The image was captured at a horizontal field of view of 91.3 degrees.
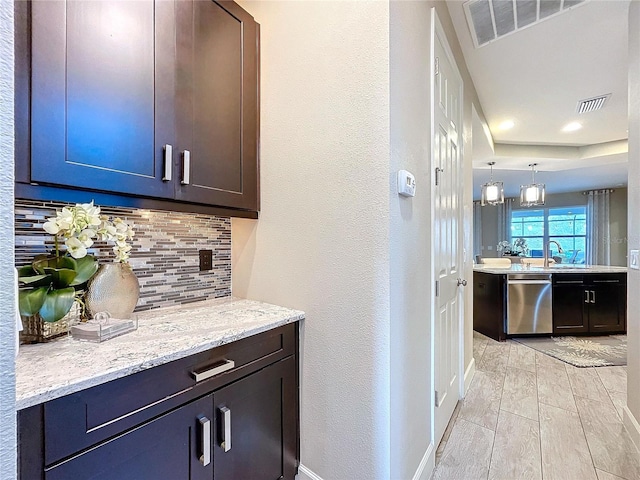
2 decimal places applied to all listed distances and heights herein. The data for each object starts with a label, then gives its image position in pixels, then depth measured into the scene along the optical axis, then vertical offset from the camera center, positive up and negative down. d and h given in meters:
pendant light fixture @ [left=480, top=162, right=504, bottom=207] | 4.46 +0.69
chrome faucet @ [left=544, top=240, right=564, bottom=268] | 4.59 -0.28
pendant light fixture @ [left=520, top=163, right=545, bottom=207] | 4.48 +0.67
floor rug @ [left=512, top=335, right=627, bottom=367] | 3.15 -1.22
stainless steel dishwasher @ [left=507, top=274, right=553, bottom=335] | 3.88 -0.79
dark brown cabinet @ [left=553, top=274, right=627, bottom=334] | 3.98 -0.79
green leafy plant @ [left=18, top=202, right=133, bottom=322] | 0.95 -0.09
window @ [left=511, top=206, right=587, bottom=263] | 8.30 +0.33
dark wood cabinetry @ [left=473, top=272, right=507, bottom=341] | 3.87 -0.82
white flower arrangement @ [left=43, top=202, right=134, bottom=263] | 1.02 +0.04
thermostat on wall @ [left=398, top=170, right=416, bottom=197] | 1.24 +0.23
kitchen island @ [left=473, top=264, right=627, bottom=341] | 3.89 -0.77
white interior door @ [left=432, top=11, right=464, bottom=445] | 1.78 +0.09
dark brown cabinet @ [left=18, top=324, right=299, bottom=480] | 0.73 -0.54
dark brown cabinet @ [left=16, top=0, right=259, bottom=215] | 0.92 +0.51
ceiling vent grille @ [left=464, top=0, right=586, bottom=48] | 1.92 +1.48
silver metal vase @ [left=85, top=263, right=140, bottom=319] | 1.15 -0.19
